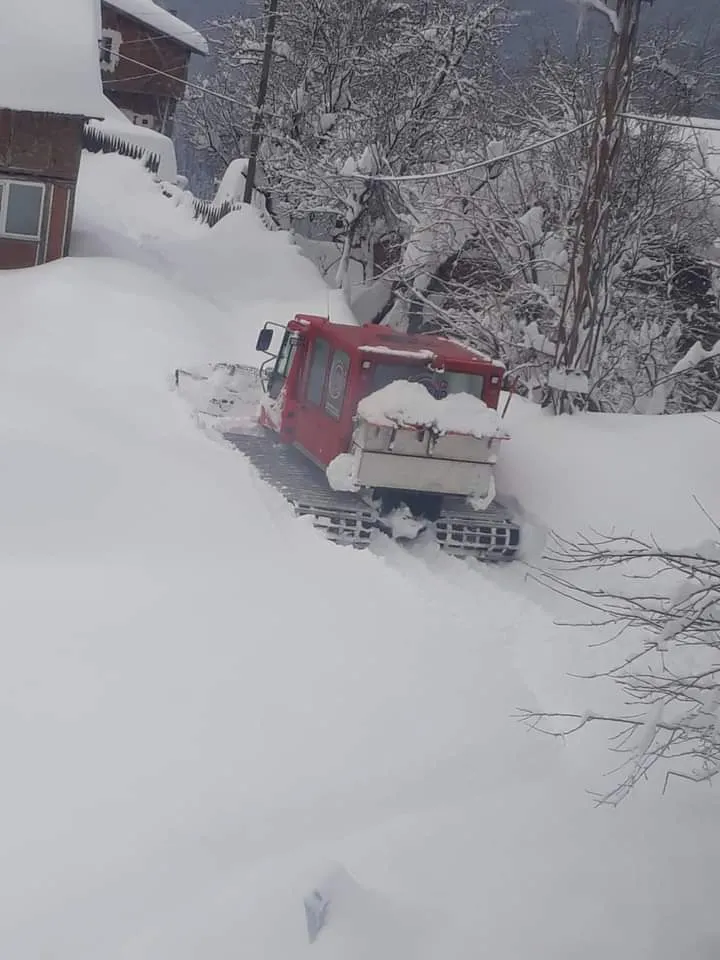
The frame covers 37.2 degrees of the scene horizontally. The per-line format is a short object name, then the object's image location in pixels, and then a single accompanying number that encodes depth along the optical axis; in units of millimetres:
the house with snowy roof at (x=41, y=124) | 19047
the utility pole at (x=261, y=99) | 25953
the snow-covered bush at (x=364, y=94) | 26016
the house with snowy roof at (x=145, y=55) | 45625
